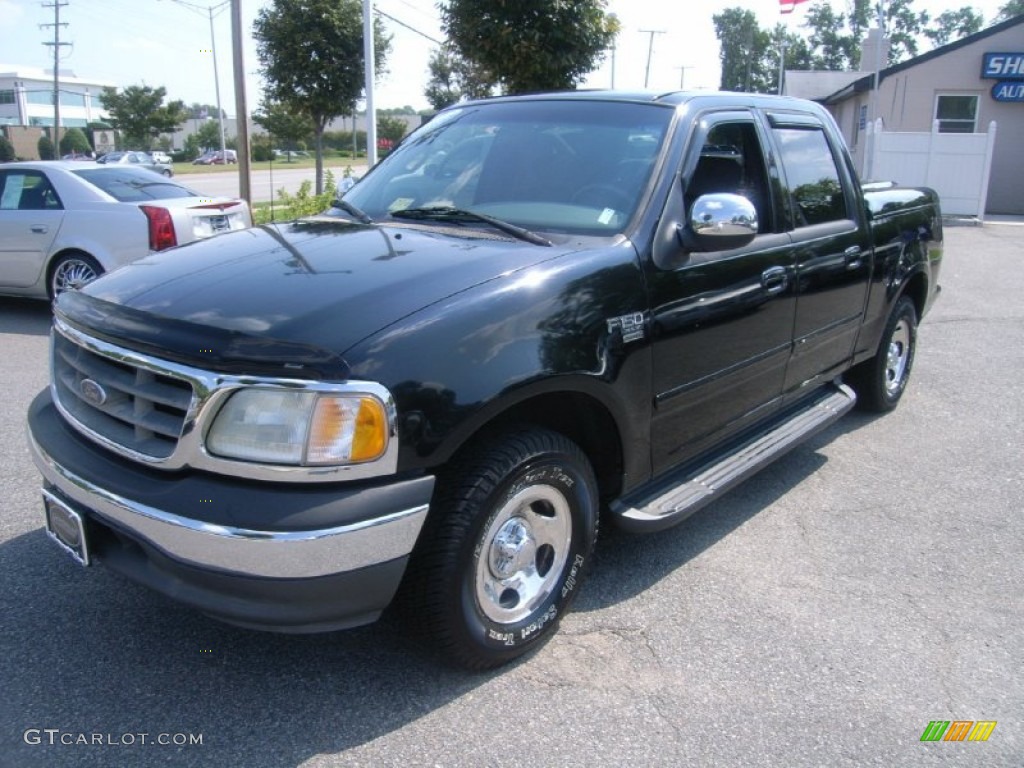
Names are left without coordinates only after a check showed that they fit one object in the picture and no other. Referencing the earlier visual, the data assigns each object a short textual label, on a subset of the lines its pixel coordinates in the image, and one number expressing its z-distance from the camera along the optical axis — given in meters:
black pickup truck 2.35
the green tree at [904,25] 83.53
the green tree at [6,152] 47.16
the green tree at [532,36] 12.96
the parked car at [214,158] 64.06
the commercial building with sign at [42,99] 95.48
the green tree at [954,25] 85.06
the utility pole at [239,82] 11.91
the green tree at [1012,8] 76.56
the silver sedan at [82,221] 8.21
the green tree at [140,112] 60.31
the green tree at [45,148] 54.15
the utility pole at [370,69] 13.35
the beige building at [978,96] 21.95
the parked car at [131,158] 41.75
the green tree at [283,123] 20.58
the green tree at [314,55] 18.02
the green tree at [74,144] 60.09
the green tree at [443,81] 40.04
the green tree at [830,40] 86.75
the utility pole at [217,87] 54.14
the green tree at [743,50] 83.69
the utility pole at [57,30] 57.56
